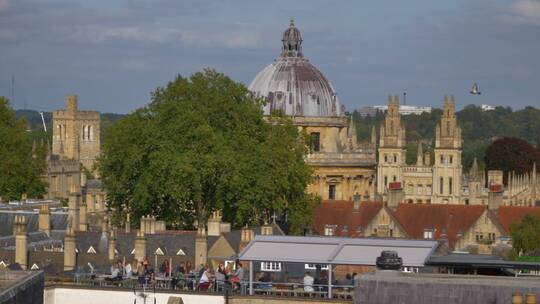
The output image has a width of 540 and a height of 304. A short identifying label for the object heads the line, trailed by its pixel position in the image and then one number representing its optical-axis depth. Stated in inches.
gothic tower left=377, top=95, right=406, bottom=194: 7224.4
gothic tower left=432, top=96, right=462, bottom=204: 7317.9
